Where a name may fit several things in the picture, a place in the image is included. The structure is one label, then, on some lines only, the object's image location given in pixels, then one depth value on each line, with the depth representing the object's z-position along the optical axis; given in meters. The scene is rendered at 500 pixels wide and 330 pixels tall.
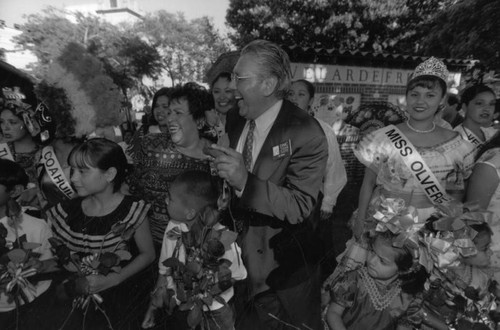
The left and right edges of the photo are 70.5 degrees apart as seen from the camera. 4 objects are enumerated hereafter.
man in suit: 1.54
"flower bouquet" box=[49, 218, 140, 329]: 1.50
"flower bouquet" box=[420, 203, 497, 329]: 1.39
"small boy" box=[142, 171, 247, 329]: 1.37
